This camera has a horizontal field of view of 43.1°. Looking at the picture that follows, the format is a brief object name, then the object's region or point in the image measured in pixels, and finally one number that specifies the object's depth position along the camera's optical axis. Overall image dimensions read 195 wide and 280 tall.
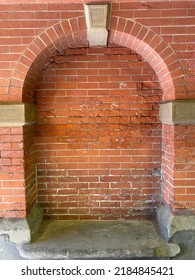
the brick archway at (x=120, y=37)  2.58
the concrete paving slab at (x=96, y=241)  2.63
